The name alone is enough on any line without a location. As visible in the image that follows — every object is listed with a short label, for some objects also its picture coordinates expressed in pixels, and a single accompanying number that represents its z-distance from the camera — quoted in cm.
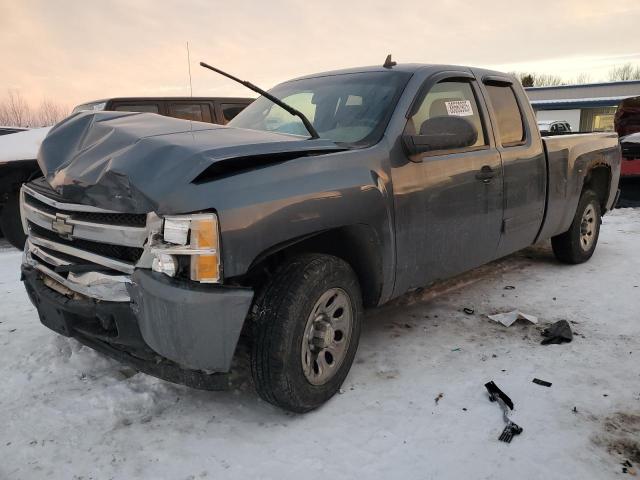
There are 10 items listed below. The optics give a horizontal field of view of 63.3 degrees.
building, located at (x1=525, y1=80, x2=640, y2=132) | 3956
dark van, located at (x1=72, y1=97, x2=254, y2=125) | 761
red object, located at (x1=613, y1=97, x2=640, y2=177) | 1321
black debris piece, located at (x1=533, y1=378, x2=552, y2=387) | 294
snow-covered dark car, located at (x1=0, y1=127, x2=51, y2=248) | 523
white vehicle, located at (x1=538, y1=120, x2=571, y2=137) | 1695
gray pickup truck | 222
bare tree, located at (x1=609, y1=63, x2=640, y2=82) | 7388
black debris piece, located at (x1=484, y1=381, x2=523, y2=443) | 246
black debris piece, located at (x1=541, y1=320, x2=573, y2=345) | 353
